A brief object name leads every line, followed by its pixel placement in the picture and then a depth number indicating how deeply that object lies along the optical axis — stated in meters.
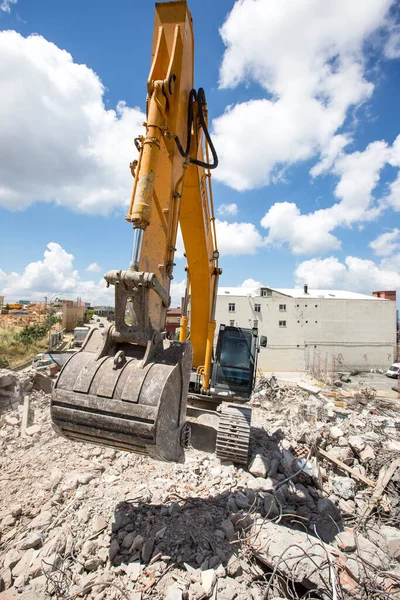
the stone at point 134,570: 3.32
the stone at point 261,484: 5.02
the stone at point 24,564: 3.49
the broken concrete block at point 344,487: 5.61
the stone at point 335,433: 7.24
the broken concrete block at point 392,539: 4.29
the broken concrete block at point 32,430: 6.74
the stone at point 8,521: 4.20
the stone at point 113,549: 3.56
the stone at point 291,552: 3.38
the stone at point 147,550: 3.51
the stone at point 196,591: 3.13
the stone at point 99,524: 3.89
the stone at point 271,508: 4.52
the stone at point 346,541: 4.21
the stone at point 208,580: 3.18
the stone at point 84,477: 4.95
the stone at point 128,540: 3.68
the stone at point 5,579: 3.36
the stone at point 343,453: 6.54
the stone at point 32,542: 3.77
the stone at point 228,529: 3.90
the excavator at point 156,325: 2.78
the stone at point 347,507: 5.25
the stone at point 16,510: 4.37
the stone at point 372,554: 4.03
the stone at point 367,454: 6.49
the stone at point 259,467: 5.35
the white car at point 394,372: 24.89
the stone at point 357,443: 6.75
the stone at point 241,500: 4.53
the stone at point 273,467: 5.45
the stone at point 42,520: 4.12
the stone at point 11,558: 3.57
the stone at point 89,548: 3.58
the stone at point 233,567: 3.42
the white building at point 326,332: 31.05
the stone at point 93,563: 3.45
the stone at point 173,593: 3.03
